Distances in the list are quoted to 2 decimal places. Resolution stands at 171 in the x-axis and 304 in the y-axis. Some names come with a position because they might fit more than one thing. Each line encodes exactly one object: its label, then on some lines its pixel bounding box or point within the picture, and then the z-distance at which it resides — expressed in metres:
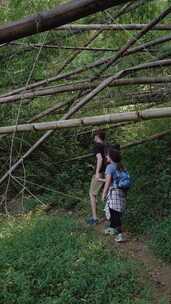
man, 6.87
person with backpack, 6.29
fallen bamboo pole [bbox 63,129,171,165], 8.40
